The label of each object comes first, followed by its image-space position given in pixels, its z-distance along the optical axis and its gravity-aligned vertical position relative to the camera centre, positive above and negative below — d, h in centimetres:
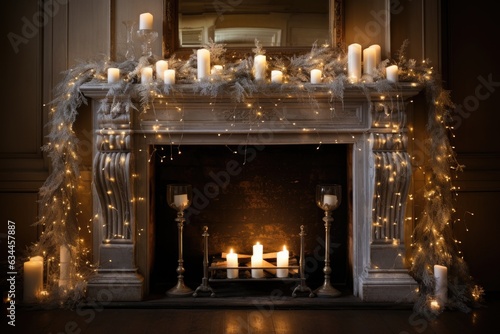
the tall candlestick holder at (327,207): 353 -19
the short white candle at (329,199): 353 -14
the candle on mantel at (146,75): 338 +57
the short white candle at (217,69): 341 +61
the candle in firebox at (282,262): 364 -53
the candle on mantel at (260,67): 340 +61
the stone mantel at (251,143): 344 +18
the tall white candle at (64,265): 349 -52
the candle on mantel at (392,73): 339 +57
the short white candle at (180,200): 353 -15
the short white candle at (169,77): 337 +56
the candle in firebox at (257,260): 365 -52
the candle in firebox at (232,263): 364 -54
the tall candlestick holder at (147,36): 347 +81
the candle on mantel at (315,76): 342 +56
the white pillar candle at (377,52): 347 +72
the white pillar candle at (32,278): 342 -59
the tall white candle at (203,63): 341 +64
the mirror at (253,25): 362 +91
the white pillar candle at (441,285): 338 -63
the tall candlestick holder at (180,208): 353 -19
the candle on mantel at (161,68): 342 +62
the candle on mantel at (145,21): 344 +89
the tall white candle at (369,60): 345 +66
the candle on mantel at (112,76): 340 +57
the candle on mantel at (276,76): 340 +56
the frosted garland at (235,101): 340 +31
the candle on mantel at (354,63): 343 +64
